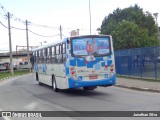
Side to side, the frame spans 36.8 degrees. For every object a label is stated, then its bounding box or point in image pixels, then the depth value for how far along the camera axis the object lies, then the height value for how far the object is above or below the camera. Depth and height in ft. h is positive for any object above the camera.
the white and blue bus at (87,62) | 37.42 -0.36
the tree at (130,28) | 94.70 +13.62
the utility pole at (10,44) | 123.06 +9.10
